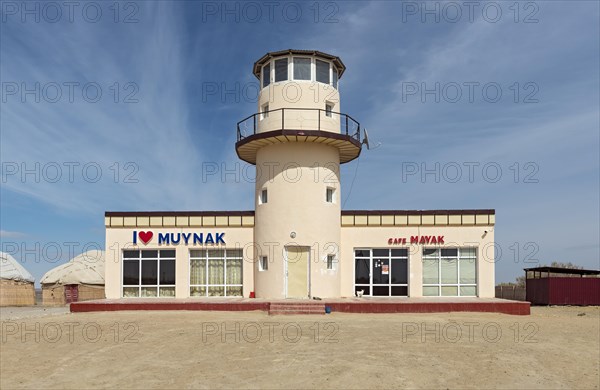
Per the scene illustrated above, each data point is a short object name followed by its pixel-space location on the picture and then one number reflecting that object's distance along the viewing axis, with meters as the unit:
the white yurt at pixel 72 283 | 30.94
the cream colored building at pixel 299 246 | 22.05
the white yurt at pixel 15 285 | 30.53
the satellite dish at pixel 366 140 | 23.25
